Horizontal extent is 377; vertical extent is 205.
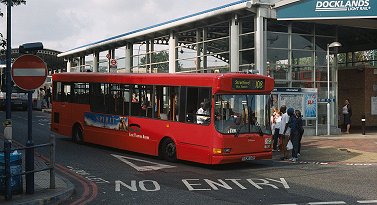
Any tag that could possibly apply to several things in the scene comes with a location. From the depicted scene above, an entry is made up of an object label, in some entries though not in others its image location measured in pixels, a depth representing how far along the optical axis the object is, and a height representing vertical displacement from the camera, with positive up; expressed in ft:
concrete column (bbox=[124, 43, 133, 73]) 111.99 +9.92
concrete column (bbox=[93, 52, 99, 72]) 134.41 +10.47
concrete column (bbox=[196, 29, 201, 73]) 85.40 +9.02
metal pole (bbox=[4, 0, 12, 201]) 26.35 -1.01
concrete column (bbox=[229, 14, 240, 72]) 75.05 +8.41
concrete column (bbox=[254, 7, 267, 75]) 70.95 +8.20
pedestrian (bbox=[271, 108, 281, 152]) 55.27 -3.44
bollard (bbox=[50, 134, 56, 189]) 29.63 -4.35
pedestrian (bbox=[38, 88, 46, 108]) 145.48 -0.42
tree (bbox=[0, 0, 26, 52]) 43.32 +8.36
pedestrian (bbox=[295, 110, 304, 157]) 48.19 -2.70
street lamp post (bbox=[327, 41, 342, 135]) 75.97 +1.09
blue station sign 71.20 +13.33
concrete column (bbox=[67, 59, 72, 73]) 158.71 +11.02
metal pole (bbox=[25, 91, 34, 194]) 27.97 -3.83
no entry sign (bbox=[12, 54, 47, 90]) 28.37 +1.52
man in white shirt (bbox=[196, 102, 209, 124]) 41.55 -1.62
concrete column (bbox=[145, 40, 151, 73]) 103.59 +9.23
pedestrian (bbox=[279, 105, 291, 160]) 49.44 -3.70
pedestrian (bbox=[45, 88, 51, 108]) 143.17 -0.41
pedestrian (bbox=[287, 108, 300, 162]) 47.96 -3.62
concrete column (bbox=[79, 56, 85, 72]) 145.07 +10.22
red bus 41.06 -1.79
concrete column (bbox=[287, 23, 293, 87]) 76.18 +6.81
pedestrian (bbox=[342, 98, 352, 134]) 84.25 -3.14
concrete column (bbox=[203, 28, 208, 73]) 83.55 +8.35
